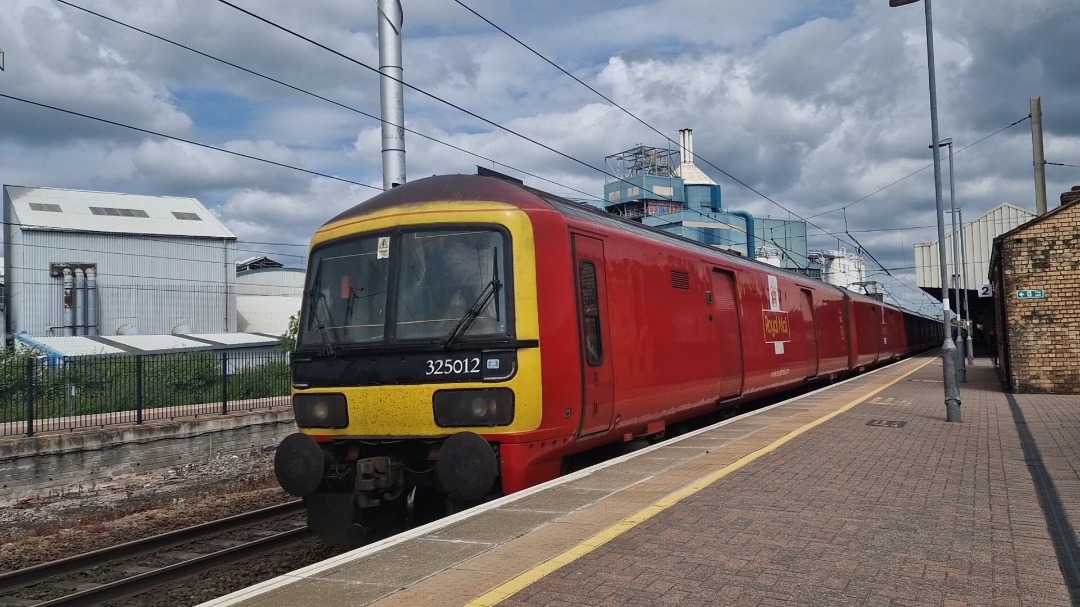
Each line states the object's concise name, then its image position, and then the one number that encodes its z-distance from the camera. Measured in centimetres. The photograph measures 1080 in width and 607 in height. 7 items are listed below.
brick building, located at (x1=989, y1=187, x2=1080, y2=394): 1719
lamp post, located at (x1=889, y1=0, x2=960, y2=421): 1233
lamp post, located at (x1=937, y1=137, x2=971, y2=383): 3028
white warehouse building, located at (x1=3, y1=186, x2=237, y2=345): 3956
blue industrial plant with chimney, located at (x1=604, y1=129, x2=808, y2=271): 7981
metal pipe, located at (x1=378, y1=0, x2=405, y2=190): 1428
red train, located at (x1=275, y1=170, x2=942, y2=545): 682
